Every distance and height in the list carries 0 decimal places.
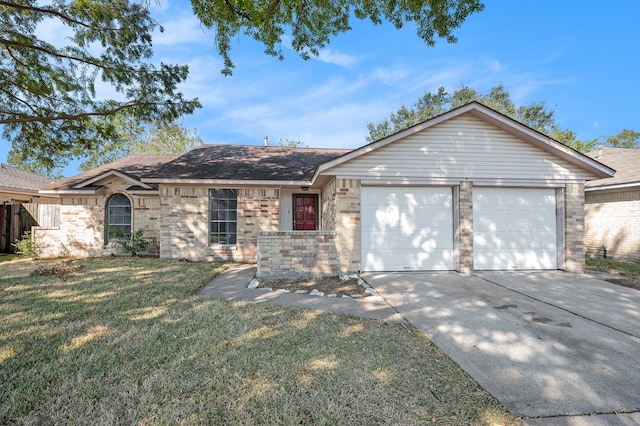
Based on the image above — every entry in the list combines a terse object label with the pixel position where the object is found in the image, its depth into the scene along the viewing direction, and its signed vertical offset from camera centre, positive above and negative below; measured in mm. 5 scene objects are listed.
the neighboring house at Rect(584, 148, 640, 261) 10516 +41
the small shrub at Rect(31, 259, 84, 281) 7257 -1474
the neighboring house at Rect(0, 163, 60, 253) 12703 +79
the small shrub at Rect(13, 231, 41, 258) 10905 -1240
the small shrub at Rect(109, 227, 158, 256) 10562 -1027
